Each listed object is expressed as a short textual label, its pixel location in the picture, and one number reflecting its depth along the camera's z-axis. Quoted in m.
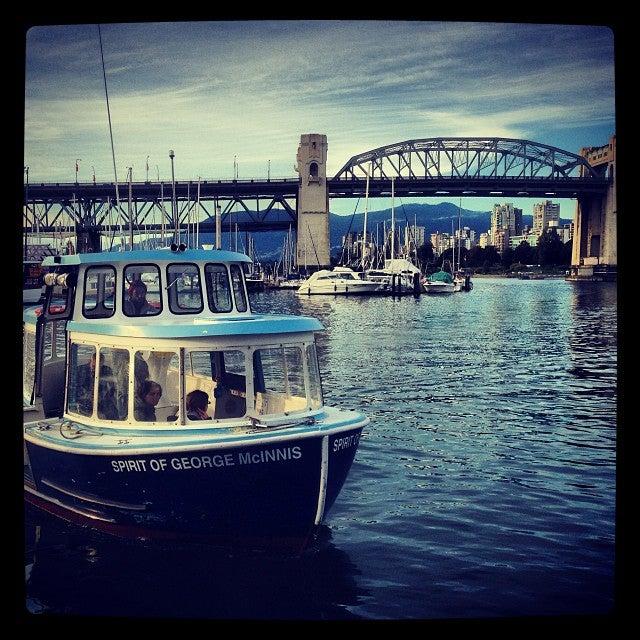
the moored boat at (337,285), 80.31
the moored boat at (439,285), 87.19
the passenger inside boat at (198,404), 10.94
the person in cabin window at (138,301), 11.66
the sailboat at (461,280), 91.06
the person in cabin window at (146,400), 10.84
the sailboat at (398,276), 83.82
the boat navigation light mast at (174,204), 14.29
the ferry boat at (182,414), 10.37
